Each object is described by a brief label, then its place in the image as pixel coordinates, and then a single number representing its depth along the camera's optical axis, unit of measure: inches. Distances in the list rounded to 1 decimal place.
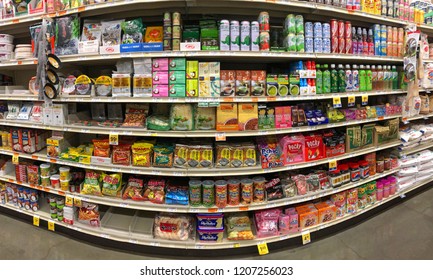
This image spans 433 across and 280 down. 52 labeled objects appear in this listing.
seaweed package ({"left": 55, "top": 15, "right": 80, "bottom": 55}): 86.0
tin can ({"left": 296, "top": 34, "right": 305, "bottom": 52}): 82.0
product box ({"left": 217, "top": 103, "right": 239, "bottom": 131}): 79.6
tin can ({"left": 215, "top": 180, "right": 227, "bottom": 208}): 81.9
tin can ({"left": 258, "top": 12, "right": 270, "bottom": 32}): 77.5
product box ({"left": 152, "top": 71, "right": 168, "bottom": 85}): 77.3
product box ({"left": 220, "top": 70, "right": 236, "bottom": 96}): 78.4
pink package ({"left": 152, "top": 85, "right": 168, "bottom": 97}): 77.6
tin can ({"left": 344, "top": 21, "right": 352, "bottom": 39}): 90.2
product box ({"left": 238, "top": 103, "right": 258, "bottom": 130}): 80.1
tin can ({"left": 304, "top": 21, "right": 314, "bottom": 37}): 83.1
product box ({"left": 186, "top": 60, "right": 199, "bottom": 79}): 76.8
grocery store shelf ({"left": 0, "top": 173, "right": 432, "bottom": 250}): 83.0
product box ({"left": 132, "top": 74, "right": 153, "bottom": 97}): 78.6
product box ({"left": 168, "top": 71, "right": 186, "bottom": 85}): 76.4
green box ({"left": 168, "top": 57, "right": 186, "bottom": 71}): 76.2
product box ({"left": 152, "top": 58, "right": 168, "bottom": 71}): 77.0
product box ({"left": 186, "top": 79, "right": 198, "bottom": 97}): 76.9
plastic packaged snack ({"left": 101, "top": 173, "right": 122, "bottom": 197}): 87.4
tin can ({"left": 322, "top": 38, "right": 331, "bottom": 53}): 85.9
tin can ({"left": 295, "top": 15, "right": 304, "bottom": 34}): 81.3
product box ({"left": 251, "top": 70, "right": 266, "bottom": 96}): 80.0
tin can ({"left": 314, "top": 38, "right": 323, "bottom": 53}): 84.8
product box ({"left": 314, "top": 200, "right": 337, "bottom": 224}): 92.7
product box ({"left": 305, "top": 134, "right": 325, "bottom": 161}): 88.6
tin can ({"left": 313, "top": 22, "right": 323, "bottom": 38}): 84.2
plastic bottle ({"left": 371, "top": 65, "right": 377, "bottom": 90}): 100.4
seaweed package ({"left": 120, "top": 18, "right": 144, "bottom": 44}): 81.4
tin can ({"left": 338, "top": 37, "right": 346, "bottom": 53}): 89.2
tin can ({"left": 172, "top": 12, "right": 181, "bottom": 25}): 75.8
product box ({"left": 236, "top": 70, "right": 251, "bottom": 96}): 79.2
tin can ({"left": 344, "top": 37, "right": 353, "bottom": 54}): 90.6
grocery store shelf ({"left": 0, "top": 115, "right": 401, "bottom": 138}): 78.7
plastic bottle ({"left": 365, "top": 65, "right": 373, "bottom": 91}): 97.3
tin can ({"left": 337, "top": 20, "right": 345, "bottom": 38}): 88.5
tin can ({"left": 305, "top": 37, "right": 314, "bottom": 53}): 83.7
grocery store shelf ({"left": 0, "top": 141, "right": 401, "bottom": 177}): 80.4
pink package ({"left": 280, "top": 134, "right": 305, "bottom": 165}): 85.3
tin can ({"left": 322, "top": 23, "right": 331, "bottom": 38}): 85.2
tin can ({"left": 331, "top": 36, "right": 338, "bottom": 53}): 88.3
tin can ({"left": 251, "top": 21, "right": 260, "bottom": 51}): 77.0
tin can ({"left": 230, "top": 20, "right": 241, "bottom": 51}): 76.3
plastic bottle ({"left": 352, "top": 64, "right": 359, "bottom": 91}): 93.2
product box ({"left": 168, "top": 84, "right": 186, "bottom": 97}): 76.7
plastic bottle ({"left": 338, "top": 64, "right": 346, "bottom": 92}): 90.5
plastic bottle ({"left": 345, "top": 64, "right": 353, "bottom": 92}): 91.8
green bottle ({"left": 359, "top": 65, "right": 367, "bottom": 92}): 96.1
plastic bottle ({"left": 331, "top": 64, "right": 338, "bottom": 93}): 89.8
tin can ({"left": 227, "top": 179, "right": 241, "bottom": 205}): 83.2
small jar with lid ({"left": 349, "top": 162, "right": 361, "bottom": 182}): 101.7
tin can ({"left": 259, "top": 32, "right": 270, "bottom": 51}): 77.6
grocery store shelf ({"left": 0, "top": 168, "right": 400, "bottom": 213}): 82.0
